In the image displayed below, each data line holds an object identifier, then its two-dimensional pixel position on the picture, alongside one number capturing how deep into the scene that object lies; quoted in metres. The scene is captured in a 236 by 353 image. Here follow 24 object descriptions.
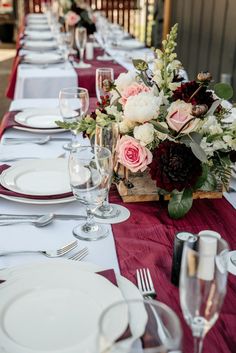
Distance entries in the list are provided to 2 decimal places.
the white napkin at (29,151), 1.54
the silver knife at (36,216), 1.14
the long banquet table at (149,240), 0.81
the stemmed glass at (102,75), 1.76
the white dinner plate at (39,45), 3.46
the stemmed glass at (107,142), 1.17
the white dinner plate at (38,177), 1.25
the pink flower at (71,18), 3.21
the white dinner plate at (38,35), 3.99
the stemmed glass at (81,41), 2.75
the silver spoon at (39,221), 1.11
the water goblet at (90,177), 1.04
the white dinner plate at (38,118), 1.80
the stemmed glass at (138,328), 0.51
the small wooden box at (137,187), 1.23
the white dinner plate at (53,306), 0.71
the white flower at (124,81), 1.26
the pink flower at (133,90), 1.19
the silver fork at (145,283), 0.86
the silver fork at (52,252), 0.98
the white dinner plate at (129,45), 3.50
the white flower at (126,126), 1.17
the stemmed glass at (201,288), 0.62
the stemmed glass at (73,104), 1.58
